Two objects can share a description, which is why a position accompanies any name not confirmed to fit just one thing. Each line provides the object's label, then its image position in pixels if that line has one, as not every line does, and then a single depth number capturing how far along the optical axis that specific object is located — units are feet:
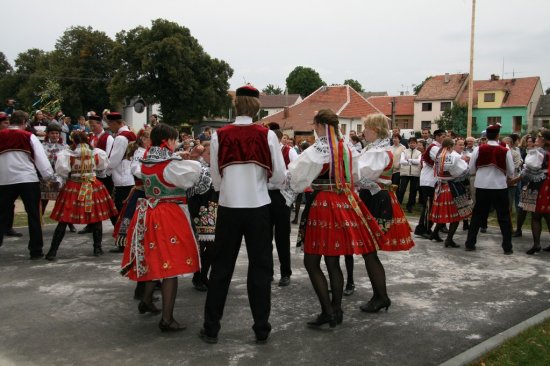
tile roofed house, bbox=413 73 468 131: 199.41
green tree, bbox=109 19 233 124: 142.00
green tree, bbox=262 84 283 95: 365.30
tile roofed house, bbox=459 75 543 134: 188.65
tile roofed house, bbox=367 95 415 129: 221.87
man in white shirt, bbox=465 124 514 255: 28.30
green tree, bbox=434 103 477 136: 173.06
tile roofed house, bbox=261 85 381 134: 170.28
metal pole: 90.07
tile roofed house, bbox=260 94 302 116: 272.51
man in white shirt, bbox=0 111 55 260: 25.02
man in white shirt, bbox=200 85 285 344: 14.73
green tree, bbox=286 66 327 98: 288.92
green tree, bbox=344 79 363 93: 319.14
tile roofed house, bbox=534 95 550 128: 199.00
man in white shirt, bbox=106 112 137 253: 28.02
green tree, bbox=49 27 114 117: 172.86
